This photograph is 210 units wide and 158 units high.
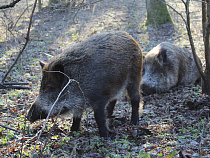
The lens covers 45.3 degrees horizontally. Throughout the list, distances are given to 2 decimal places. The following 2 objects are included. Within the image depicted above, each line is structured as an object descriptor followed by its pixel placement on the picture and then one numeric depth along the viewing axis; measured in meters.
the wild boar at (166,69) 7.22
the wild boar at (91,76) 4.48
